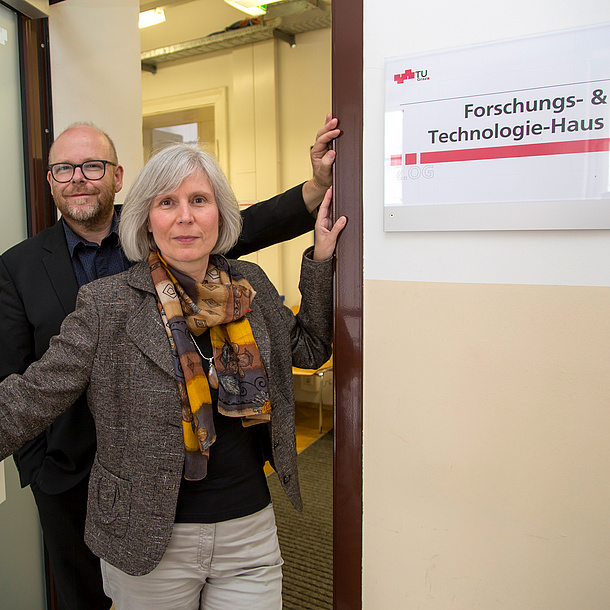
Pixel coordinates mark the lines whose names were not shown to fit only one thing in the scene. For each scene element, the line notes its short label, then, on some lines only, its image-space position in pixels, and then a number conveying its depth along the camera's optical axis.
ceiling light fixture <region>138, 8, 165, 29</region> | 4.05
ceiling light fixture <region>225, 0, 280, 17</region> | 3.52
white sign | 1.08
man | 1.66
